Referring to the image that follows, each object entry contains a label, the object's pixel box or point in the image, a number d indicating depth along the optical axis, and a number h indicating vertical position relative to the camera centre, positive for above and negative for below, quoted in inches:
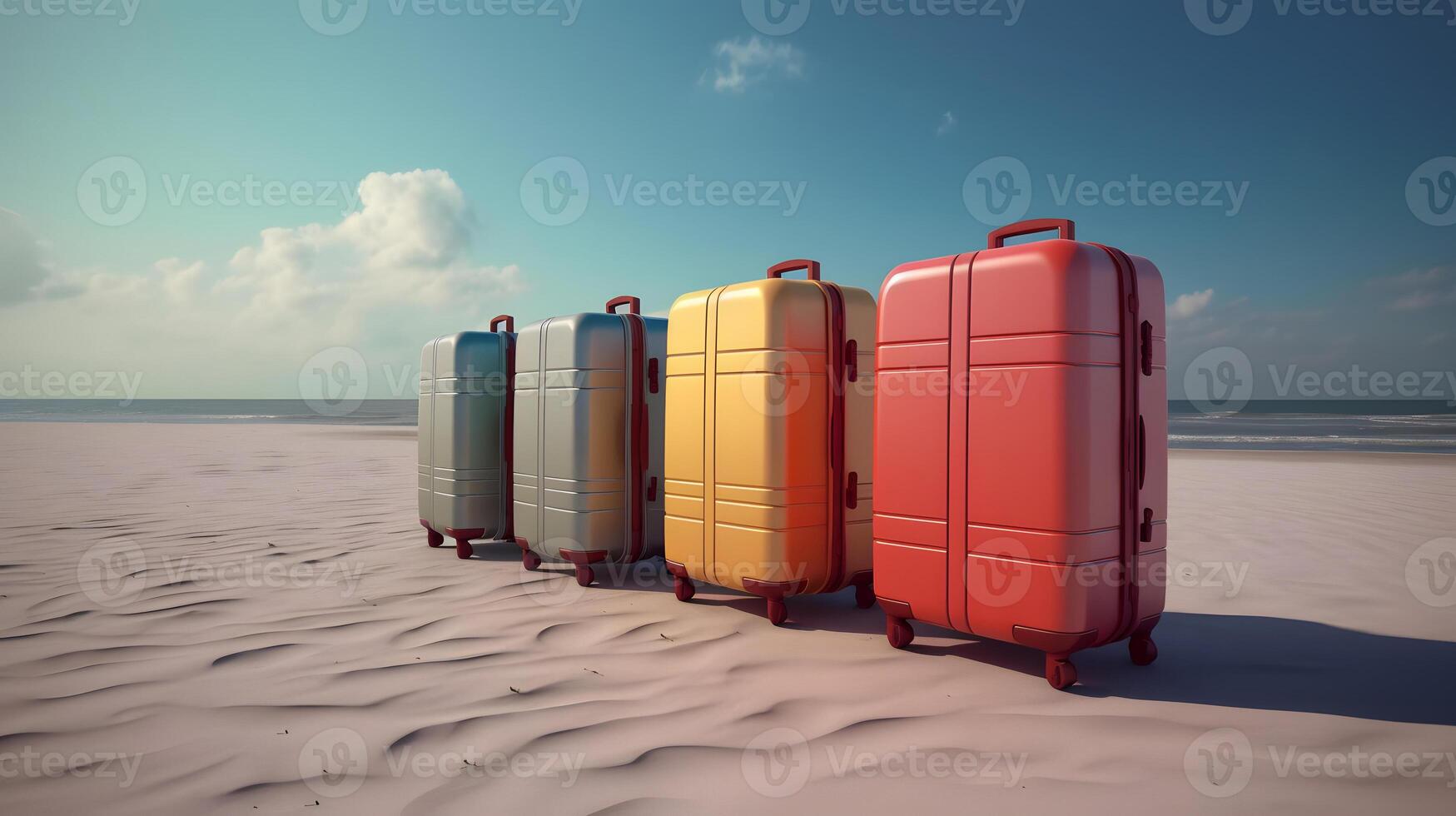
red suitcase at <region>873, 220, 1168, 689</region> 128.4 -7.7
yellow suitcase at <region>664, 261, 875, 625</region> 172.4 -7.8
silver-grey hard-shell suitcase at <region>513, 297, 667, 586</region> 216.1 -11.1
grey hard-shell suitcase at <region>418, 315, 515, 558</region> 257.0 -13.2
